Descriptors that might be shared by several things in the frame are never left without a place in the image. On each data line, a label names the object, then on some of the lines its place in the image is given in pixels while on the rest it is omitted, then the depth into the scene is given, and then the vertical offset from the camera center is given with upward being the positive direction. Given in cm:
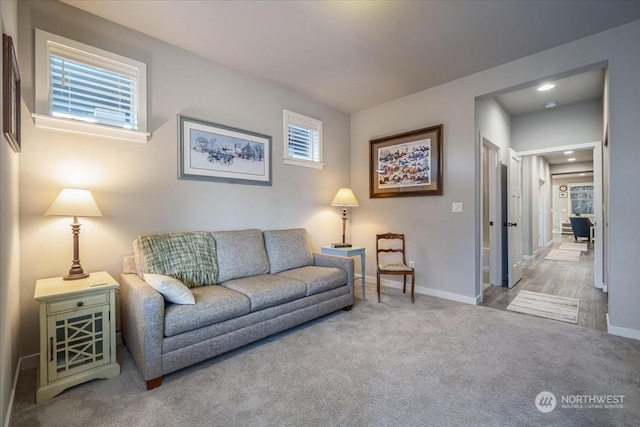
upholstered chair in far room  907 -47
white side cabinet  166 -75
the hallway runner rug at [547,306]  296 -110
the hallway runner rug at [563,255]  623 -104
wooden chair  338 -67
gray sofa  178 -67
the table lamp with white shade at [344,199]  394 +21
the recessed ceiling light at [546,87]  358 +164
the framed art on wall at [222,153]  276 +66
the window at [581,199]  1135 +53
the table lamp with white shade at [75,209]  189 +4
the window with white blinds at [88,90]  205 +101
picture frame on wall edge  140 +67
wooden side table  352 -49
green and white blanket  224 -36
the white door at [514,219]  407 -10
